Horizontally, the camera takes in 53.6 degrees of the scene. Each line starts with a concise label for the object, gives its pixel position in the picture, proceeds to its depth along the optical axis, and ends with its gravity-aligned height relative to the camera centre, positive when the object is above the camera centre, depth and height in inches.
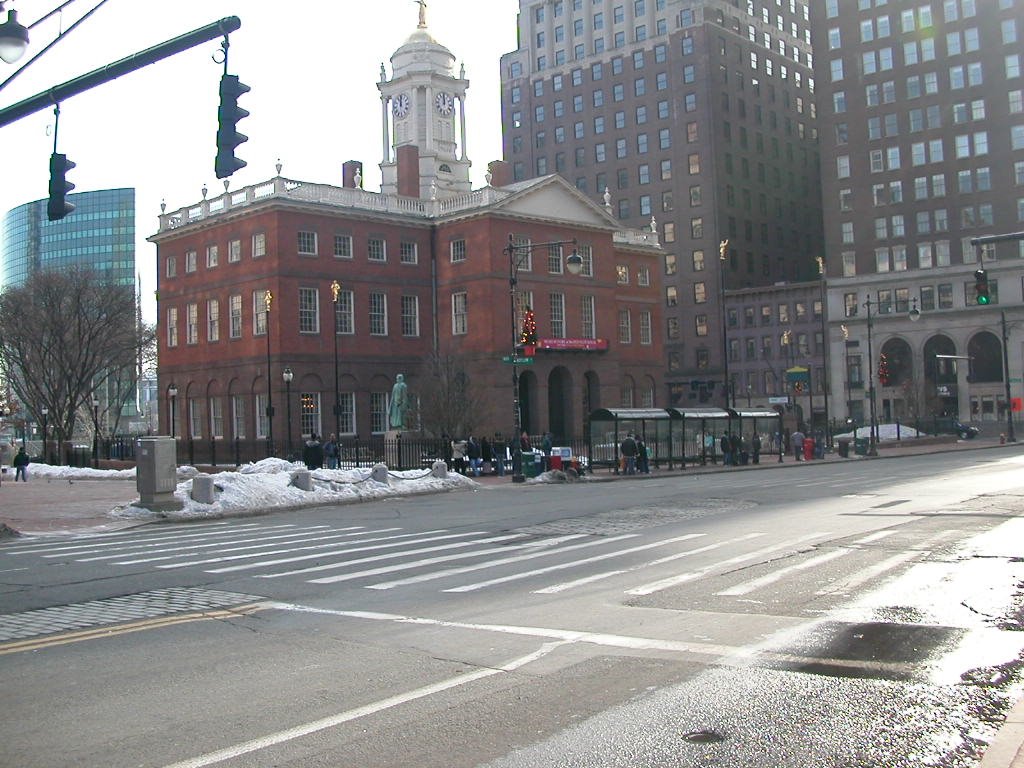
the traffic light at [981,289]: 935.7 +114.7
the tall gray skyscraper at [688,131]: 4136.3 +1271.4
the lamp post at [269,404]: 1961.1 +74.2
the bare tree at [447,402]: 2020.2 +60.7
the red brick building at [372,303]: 2390.5 +331.4
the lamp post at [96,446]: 2082.9 -2.8
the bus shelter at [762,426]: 2011.6 -11.2
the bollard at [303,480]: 1168.8 -49.5
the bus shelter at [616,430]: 1729.8 -7.9
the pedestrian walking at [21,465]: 1780.3 -30.9
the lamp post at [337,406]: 2050.9 +64.1
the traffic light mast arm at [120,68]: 501.7 +191.7
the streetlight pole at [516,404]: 1376.7 +39.9
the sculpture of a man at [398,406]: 2042.3 +55.4
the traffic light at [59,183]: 571.8 +148.6
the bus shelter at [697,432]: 1852.9 -18.4
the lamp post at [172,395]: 2481.8 +122.1
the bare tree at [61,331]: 2381.9 +278.9
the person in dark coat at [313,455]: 1530.5 -27.8
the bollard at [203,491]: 1053.8 -52.3
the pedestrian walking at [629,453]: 1644.9 -45.4
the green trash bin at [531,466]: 1578.5 -57.7
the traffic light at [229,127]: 509.7 +157.2
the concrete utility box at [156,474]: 1023.6 -31.6
